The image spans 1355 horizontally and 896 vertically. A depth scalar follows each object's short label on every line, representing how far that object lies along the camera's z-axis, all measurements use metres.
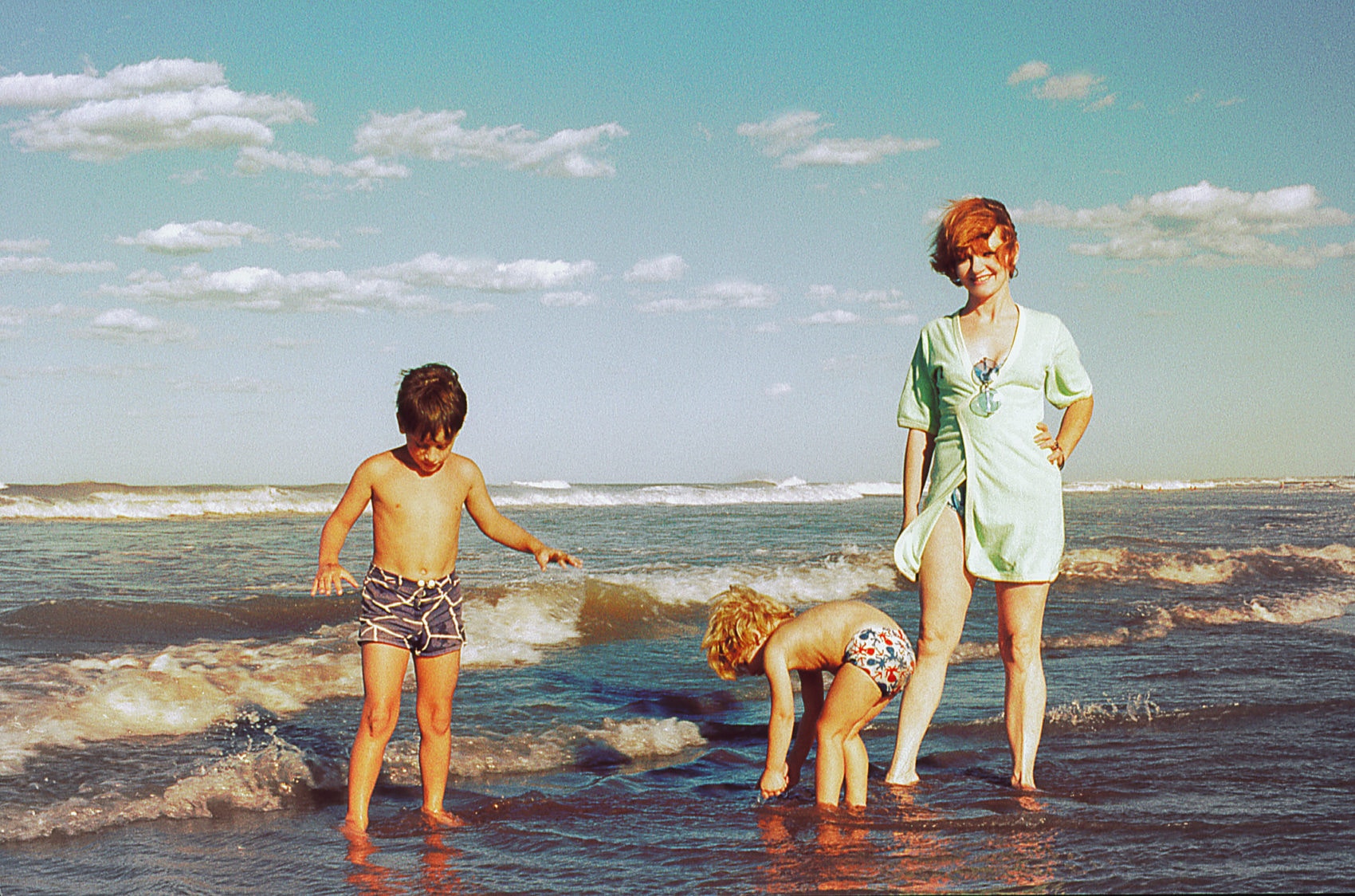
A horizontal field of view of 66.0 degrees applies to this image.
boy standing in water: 4.11
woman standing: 4.21
